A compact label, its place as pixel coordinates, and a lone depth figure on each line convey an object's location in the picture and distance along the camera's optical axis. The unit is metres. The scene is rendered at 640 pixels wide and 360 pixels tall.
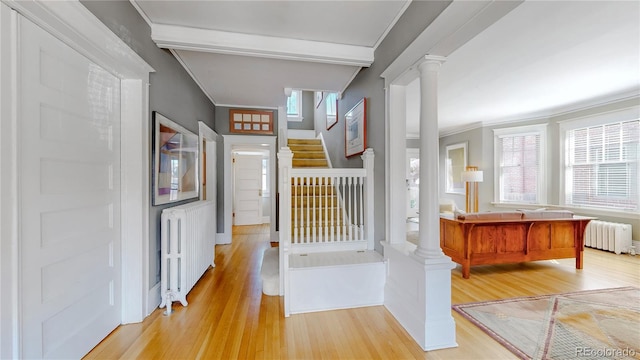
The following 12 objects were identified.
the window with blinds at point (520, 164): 4.95
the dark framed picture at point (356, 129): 2.78
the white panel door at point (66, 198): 1.19
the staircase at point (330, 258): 2.09
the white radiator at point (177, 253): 2.12
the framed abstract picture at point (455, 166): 6.21
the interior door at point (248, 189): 6.17
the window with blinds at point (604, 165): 3.78
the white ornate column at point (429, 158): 1.73
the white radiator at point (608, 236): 3.75
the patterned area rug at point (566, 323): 1.64
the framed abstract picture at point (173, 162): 2.09
